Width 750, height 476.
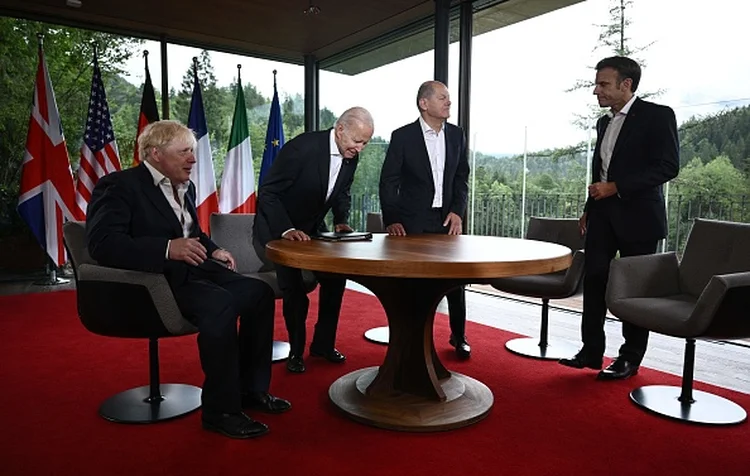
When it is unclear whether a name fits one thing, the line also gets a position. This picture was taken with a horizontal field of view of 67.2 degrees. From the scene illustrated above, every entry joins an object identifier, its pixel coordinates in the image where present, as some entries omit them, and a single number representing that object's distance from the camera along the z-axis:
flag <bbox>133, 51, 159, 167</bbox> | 6.05
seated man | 2.14
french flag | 6.08
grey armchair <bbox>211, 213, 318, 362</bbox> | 3.52
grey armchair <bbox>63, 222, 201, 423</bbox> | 2.14
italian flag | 6.37
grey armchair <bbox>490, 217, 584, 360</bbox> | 3.21
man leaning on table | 2.63
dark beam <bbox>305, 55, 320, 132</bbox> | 7.09
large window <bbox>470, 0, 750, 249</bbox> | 3.83
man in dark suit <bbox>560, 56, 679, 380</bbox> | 2.82
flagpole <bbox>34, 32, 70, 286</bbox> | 5.58
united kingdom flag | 5.27
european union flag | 6.67
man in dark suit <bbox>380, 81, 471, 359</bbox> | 3.26
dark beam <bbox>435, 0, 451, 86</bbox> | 4.90
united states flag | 5.58
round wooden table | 1.90
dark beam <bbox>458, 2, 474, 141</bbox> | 4.95
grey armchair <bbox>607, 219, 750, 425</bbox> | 2.24
